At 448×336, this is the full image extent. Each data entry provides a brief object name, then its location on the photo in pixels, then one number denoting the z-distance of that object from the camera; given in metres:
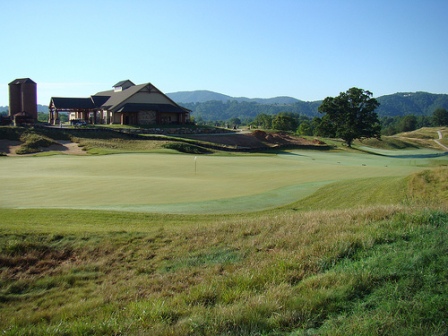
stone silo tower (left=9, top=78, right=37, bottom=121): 76.62
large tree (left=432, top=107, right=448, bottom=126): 166.88
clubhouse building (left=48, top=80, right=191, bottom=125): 74.81
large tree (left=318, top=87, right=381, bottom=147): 73.00
